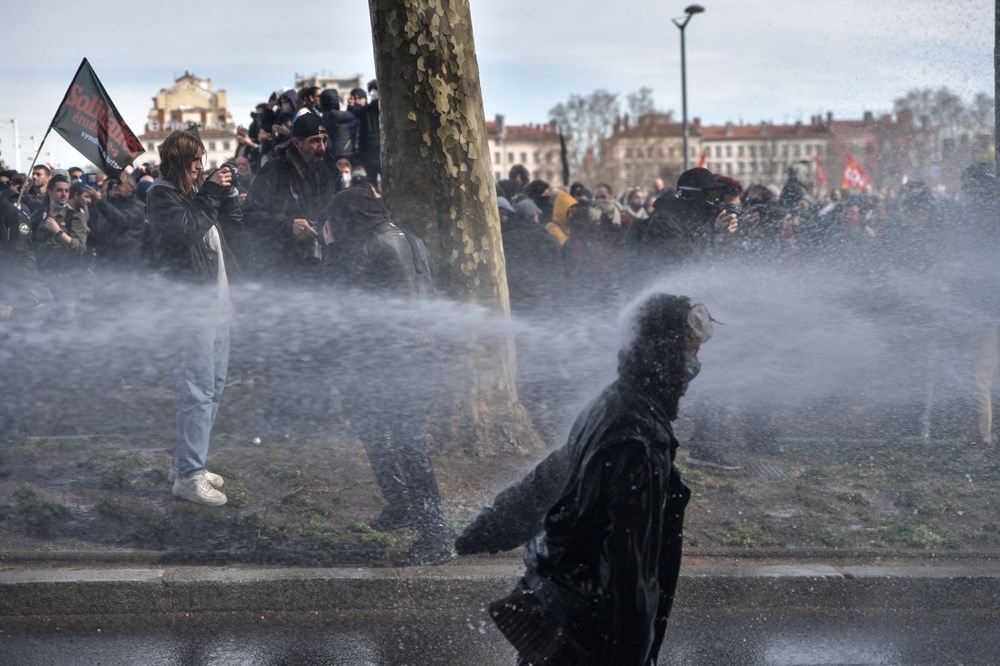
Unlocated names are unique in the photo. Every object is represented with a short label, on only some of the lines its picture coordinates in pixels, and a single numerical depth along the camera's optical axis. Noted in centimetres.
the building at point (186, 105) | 8850
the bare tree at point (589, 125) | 8231
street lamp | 2486
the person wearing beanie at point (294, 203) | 704
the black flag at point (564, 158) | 1811
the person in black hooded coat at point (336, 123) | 919
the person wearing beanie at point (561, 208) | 1030
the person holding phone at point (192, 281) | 570
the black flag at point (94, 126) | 874
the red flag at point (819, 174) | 3013
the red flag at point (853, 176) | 2452
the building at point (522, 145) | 11825
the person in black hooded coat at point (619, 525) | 259
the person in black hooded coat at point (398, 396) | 542
